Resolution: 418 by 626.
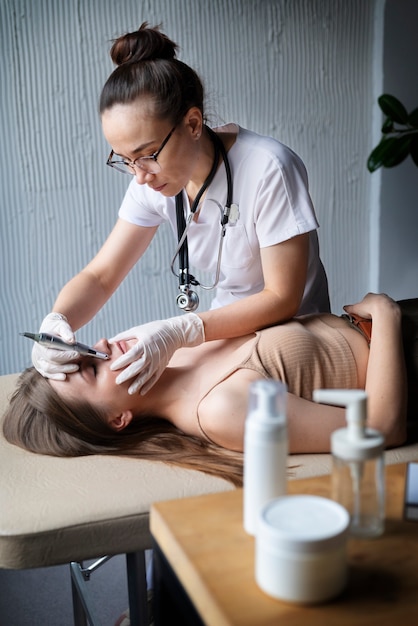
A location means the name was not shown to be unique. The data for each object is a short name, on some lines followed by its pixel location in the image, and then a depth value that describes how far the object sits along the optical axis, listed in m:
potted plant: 3.15
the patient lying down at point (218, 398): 1.49
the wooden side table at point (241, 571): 0.81
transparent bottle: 0.88
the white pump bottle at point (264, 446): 0.89
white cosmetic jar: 0.80
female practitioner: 1.70
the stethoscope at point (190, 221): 1.88
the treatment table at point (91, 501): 1.29
